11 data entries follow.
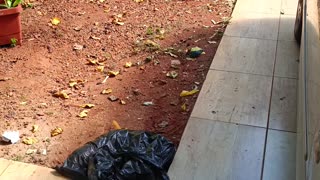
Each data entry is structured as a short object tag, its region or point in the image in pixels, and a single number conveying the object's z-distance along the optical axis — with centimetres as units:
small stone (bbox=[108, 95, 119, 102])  382
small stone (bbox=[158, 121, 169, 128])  349
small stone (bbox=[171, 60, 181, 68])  430
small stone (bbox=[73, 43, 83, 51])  460
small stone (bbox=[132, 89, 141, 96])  391
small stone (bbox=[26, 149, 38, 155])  322
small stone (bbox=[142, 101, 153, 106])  376
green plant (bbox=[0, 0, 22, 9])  451
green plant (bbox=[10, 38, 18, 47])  458
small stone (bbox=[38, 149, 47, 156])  321
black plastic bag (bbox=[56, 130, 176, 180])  289
